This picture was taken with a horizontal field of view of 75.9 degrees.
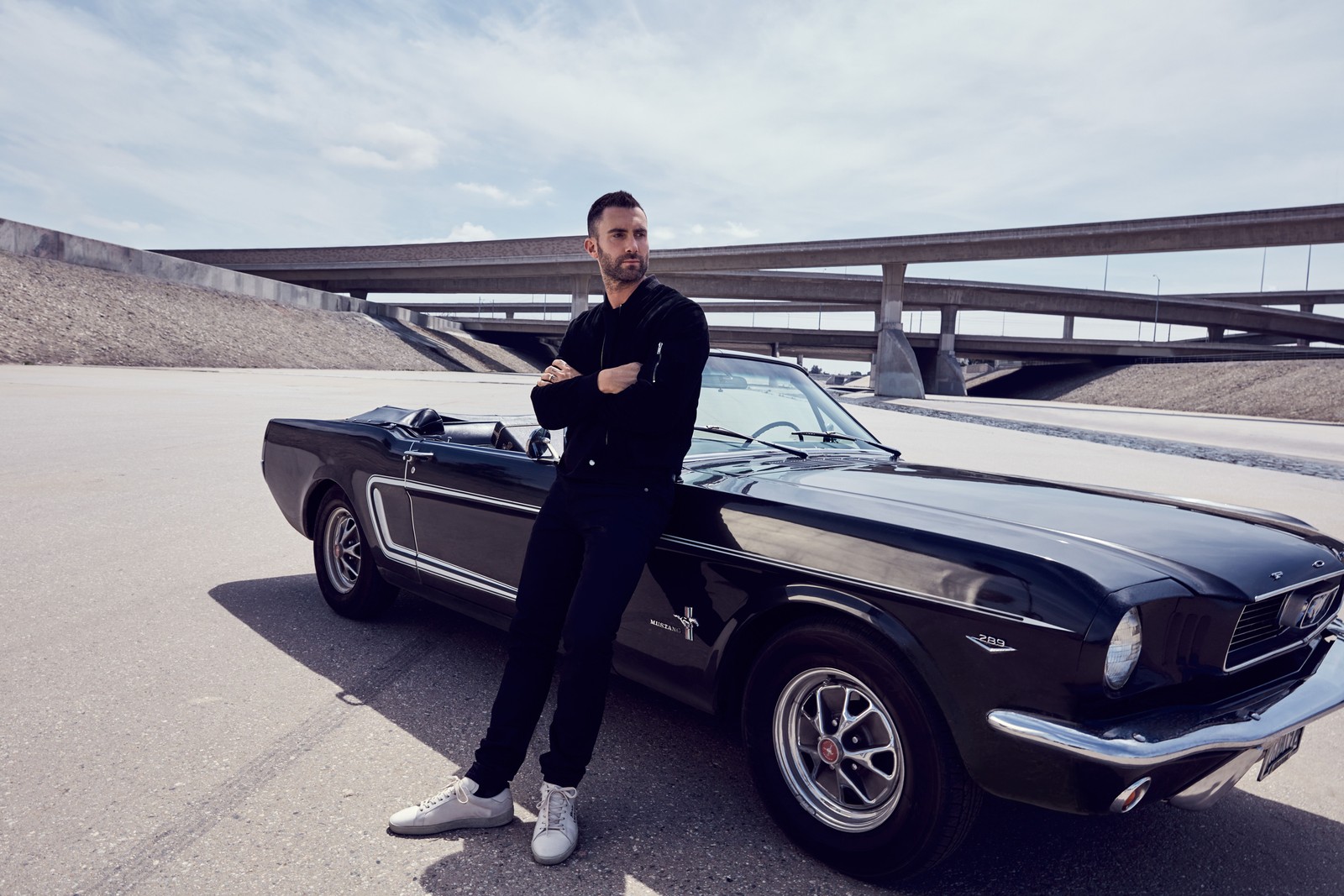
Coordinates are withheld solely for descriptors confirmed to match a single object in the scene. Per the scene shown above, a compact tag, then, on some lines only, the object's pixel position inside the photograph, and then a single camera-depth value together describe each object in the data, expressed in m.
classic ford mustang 2.06
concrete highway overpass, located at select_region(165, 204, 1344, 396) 38.38
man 2.55
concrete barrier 34.75
